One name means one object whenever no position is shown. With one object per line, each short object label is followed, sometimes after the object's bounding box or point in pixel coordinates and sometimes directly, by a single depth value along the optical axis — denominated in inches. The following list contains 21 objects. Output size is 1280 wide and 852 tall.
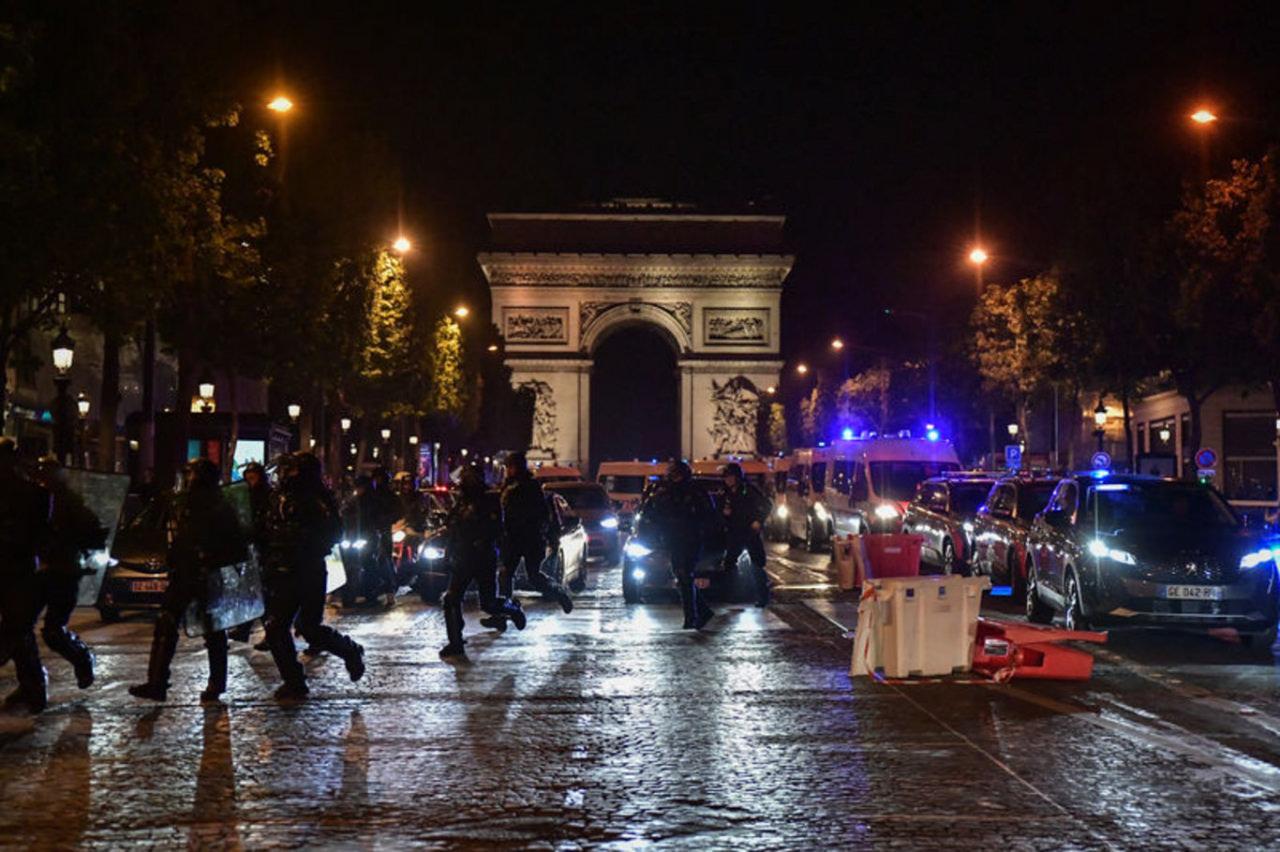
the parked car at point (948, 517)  868.6
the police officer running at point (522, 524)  613.0
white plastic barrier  451.5
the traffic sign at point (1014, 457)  1708.9
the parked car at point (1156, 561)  565.0
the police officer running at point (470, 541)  529.7
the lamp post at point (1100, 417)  1665.8
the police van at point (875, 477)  1135.8
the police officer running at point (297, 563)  423.5
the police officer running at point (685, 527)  611.5
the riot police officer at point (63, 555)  405.7
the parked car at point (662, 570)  717.8
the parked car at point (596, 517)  1103.0
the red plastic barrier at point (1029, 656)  463.2
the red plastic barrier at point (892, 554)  602.5
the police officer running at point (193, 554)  409.4
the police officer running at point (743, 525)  703.1
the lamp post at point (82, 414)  1475.1
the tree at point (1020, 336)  1556.3
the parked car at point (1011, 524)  754.2
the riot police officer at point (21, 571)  394.3
